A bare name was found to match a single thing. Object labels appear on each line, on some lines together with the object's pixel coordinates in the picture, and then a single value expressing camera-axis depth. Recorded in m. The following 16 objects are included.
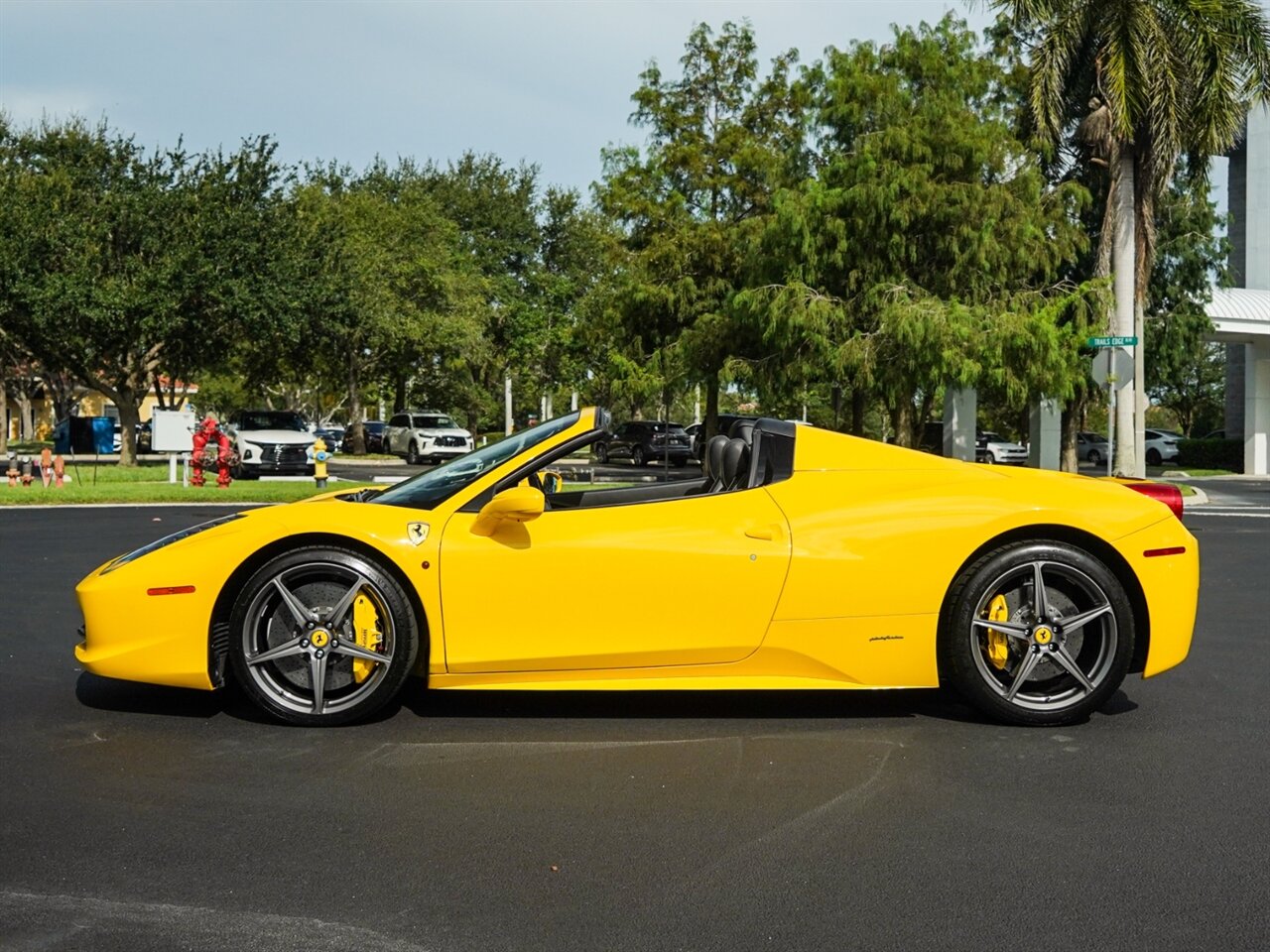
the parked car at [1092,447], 51.34
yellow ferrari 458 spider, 5.12
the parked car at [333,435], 49.06
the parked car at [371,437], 56.19
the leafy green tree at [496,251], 53.62
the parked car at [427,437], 44.56
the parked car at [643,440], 44.12
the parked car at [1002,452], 45.28
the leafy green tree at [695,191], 30.44
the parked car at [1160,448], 45.56
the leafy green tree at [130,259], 31.70
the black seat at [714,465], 5.65
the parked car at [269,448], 29.23
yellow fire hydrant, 22.08
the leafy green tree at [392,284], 44.66
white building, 40.25
